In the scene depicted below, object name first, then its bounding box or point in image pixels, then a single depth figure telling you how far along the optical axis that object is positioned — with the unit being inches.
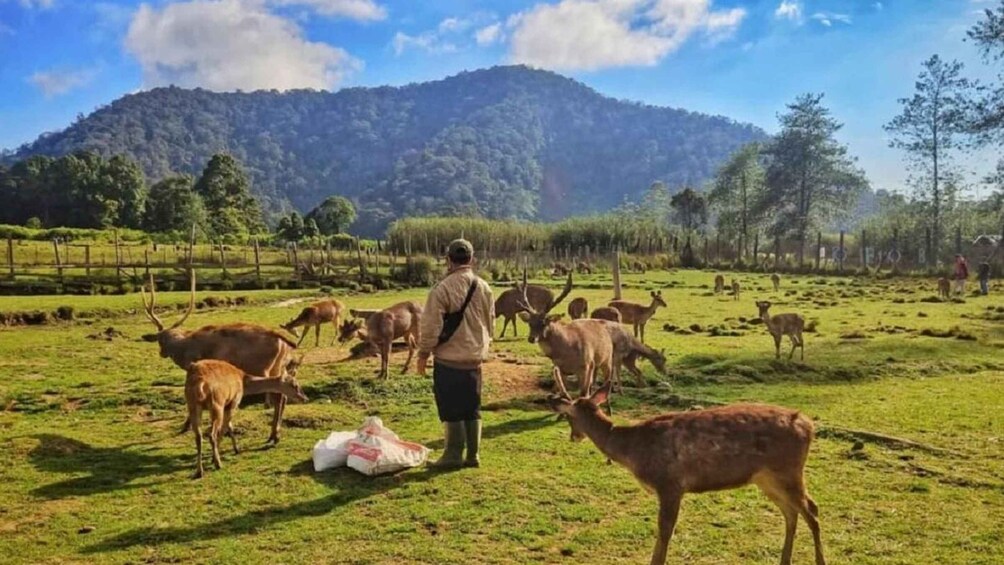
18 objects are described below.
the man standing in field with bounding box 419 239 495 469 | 336.2
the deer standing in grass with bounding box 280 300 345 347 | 703.7
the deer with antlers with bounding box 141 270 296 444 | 452.8
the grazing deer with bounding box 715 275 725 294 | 1388.2
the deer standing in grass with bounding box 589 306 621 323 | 685.9
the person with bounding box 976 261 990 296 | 1298.0
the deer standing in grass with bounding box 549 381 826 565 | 235.5
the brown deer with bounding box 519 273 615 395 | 459.5
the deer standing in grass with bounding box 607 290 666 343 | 778.2
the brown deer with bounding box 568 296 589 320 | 873.5
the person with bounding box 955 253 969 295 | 1277.1
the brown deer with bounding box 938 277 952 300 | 1211.2
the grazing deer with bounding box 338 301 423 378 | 567.8
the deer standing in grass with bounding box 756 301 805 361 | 663.5
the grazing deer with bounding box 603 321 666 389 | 529.0
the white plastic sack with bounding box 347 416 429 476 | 336.2
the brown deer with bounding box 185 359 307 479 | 342.6
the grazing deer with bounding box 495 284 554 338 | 805.9
